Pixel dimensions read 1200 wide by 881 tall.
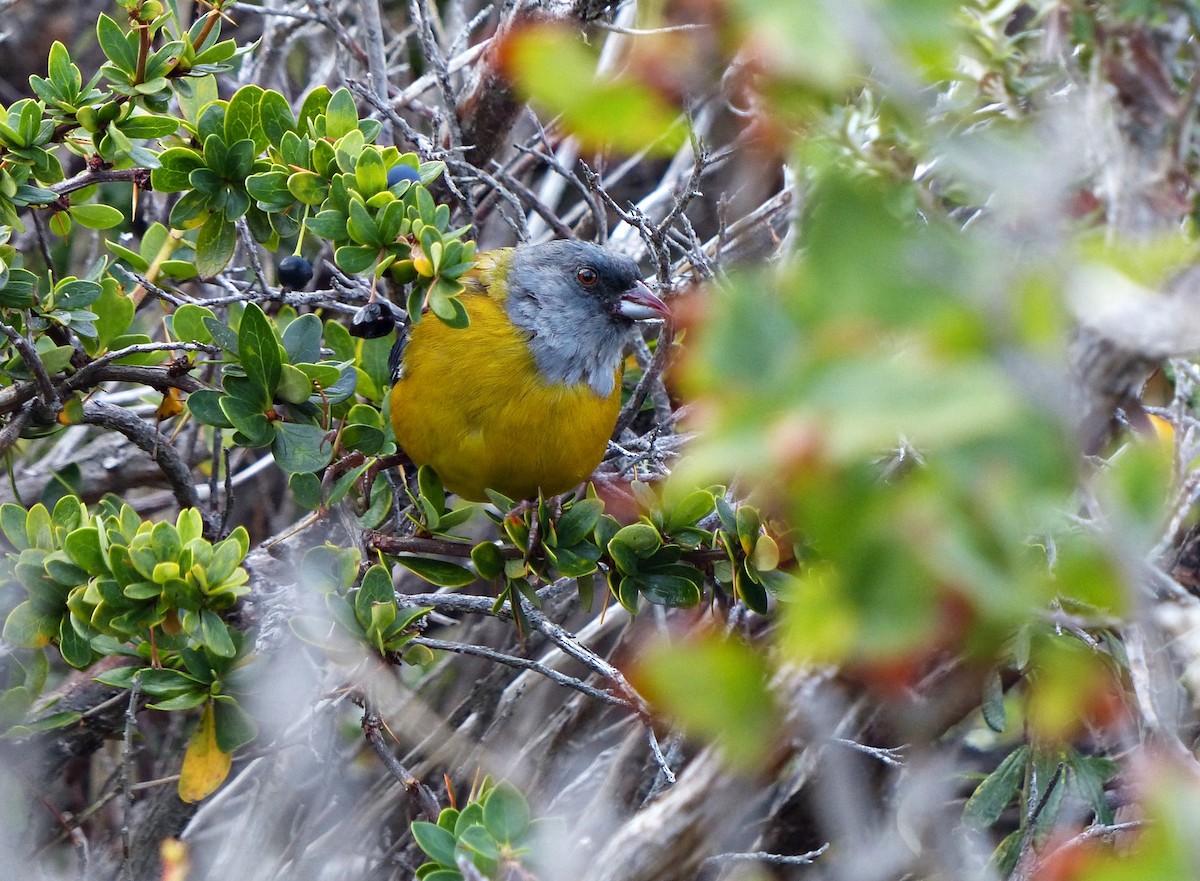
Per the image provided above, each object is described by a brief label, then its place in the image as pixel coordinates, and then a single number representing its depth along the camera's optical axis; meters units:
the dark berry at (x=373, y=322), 5.30
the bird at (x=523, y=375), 5.90
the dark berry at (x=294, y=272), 6.12
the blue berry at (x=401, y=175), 5.01
